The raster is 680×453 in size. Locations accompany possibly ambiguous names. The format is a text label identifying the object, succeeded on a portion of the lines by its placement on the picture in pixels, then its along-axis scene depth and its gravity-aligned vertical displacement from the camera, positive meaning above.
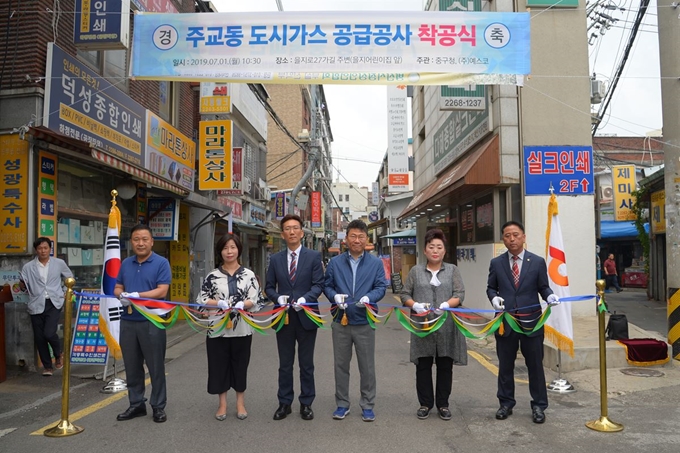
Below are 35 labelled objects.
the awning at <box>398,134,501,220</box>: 11.38 +1.65
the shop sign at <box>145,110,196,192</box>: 12.09 +2.48
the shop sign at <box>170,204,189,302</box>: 15.20 -0.50
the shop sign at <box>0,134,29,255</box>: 7.68 +0.71
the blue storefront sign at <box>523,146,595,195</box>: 11.59 +1.73
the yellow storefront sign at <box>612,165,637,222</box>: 21.82 +2.57
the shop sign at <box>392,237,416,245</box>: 29.33 +0.47
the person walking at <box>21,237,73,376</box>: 7.39 -0.65
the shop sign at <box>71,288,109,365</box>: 7.30 -1.21
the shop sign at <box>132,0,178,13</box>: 10.17 +5.28
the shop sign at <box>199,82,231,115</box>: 15.52 +4.43
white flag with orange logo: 6.52 -0.47
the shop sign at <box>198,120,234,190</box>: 14.76 +2.71
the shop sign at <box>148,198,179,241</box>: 12.91 +0.74
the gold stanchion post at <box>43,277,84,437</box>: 4.87 -1.27
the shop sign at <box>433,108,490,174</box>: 12.95 +3.22
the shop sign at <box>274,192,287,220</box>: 30.20 +2.56
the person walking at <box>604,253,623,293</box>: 20.92 -1.02
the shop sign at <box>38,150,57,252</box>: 7.95 +0.83
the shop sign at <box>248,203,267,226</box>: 23.64 +1.64
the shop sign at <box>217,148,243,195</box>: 17.56 +2.69
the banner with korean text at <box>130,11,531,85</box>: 7.64 +2.92
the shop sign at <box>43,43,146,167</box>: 8.02 +2.46
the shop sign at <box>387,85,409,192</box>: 28.77 +6.01
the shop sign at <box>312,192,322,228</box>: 39.17 +3.05
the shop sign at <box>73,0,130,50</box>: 8.43 +3.63
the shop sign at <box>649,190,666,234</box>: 16.66 +1.11
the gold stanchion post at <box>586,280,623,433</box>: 4.86 -1.40
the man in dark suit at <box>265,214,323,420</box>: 5.35 -0.49
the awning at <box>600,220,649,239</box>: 23.06 +0.81
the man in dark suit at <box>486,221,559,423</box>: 5.24 -0.60
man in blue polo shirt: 5.29 -0.86
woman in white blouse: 5.27 -0.79
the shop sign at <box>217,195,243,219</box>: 18.64 +1.71
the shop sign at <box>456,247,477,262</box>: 13.80 -0.13
